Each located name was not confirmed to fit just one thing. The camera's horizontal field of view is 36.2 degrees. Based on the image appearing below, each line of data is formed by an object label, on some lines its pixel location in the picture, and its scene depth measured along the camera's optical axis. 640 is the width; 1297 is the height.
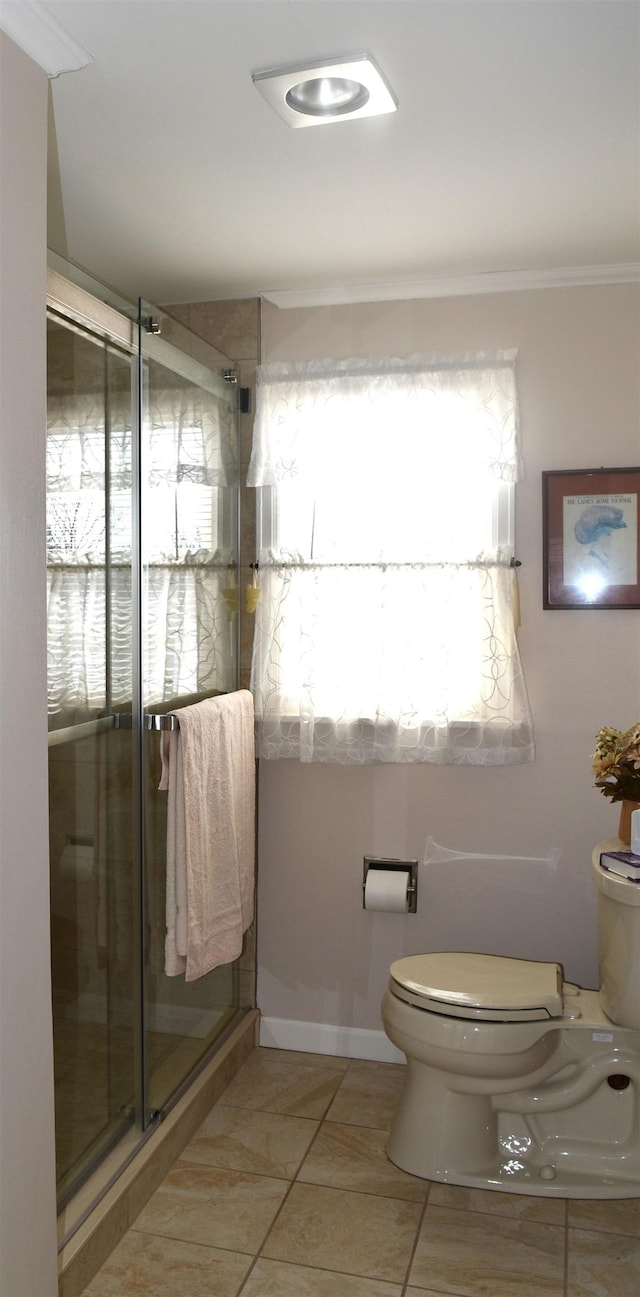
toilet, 2.43
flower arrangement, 2.52
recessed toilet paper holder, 3.04
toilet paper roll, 2.96
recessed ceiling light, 1.78
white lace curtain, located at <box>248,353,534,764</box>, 2.92
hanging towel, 2.50
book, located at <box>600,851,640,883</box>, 2.37
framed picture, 2.83
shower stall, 2.10
